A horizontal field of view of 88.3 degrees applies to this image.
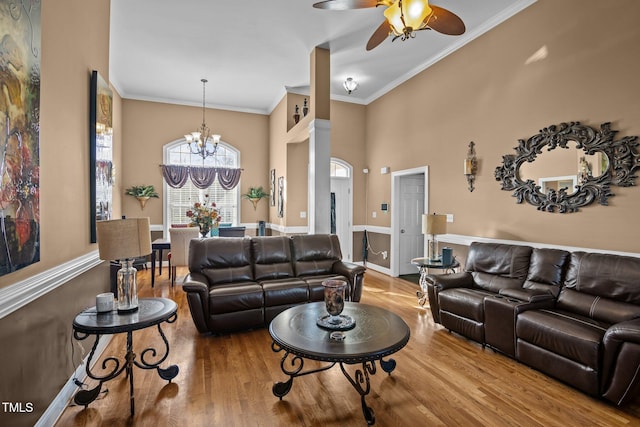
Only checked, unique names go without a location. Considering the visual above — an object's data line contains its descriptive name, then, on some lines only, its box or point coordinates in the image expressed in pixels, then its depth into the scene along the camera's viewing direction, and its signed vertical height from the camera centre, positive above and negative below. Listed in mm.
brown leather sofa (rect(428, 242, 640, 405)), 2318 -898
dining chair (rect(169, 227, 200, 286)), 5551 -594
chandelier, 6577 +1460
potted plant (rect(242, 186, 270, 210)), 8156 +355
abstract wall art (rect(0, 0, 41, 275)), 1520 +374
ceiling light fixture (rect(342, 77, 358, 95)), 6207 +2386
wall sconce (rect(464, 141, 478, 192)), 4750 +634
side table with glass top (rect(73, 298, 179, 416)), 2096 -749
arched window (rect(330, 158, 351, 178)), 7496 +932
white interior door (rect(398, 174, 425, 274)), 6633 -214
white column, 5223 +533
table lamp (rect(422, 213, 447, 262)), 4469 -209
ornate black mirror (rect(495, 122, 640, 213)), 3166 +472
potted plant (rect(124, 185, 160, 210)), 7215 +363
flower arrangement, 5723 -159
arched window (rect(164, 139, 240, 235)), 7664 +419
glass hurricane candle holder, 2354 -630
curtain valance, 7523 +786
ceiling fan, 2373 +1611
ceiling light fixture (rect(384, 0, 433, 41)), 2352 +1429
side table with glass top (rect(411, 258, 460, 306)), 4242 -728
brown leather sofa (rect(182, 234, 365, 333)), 3520 -830
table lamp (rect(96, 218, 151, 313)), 2256 -265
